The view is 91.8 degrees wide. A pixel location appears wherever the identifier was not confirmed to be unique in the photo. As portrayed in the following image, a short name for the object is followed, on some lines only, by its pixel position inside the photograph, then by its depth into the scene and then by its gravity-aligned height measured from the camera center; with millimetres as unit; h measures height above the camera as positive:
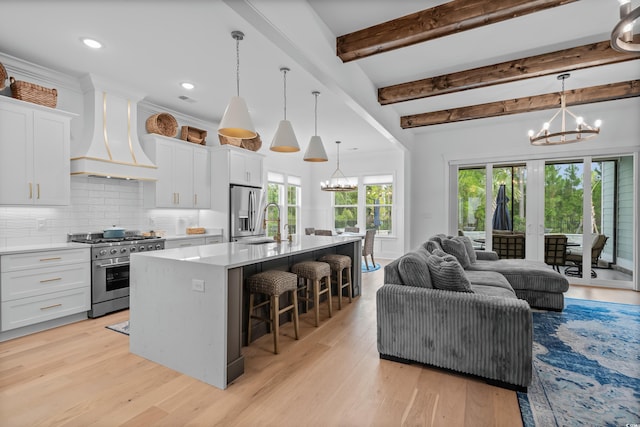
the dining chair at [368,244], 6238 -689
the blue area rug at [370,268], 6293 -1234
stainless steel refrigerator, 5316 -55
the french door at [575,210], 5227 +2
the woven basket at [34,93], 3209 +1245
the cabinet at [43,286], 2953 -787
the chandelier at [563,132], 3825 +1002
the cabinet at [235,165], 5234 +785
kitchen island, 2178 -753
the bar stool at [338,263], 3875 -668
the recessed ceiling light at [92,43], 2920 +1596
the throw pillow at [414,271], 2586 -520
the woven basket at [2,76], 3079 +1338
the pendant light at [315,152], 3838 +722
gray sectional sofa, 2143 -846
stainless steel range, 3609 -705
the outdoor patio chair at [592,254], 5336 -778
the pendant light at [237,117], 2676 +809
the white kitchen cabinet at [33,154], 3076 +591
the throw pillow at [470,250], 4539 -595
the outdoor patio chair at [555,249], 5539 -711
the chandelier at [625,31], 1581 +1000
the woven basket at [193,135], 5043 +1259
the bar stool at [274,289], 2713 -709
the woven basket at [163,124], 4566 +1294
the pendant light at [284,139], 3361 +769
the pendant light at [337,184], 7324 +740
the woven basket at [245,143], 5438 +1229
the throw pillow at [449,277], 2453 -539
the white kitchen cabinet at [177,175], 4527 +555
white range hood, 3730 +946
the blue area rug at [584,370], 1906 -1248
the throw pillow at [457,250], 4180 -541
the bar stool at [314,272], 3316 -674
